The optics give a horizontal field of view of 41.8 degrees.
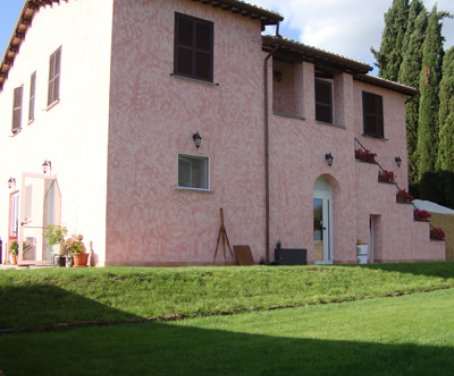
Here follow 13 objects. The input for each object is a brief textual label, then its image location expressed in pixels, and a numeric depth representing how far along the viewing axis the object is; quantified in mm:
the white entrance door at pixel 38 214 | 15656
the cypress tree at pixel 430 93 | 29250
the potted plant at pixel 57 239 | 14070
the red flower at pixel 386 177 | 19578
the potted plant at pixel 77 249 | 13164
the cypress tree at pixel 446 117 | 28078
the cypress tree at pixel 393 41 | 32531
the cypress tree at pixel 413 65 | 30344
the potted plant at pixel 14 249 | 16312
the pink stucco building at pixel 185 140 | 13602
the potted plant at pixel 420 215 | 19984
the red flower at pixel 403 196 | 19922
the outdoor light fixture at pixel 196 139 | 14578
